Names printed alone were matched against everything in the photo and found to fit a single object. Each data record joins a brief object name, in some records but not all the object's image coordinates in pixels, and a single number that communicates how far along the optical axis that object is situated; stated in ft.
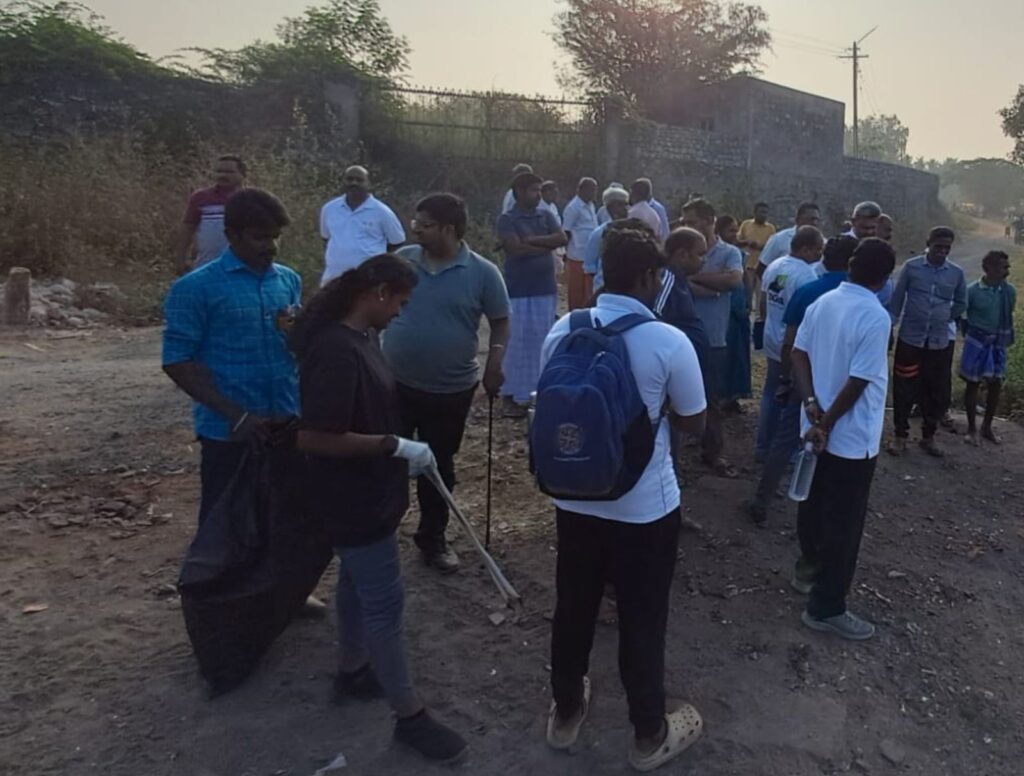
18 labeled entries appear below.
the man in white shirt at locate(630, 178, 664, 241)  25.45
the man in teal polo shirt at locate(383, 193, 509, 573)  12.19
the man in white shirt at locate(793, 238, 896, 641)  11.35
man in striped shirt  18.24
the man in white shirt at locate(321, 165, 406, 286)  20.52
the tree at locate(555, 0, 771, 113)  77.25
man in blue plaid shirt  9.85
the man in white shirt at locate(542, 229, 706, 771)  8.20
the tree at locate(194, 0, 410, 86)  48.57
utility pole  150.51
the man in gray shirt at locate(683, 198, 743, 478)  17.72
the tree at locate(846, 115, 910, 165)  272.10
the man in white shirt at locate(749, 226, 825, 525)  15.31
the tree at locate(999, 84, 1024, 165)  94.22
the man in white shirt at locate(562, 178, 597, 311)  28.22
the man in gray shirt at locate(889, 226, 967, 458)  20.71
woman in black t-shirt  8.11
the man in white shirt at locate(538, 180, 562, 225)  30.09
